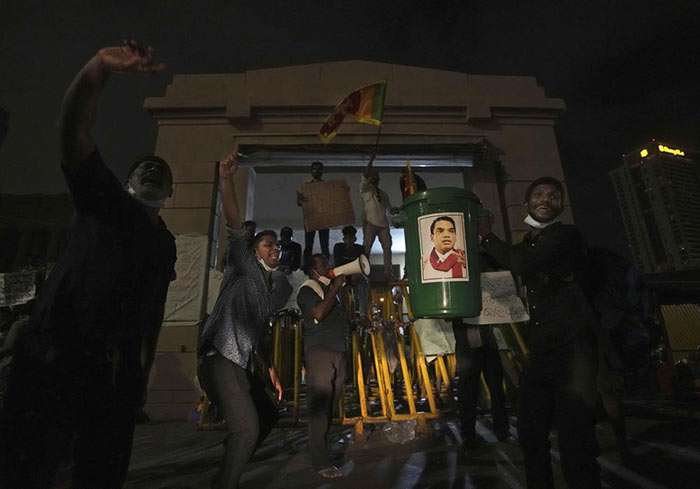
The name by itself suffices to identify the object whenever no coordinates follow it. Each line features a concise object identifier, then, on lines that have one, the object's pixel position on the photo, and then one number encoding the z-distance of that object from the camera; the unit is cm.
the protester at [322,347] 361
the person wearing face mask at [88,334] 132
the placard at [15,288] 634
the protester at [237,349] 240
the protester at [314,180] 750
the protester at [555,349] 198
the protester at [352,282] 553
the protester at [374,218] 700
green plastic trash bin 229
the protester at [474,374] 389
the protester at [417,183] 651
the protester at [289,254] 827
